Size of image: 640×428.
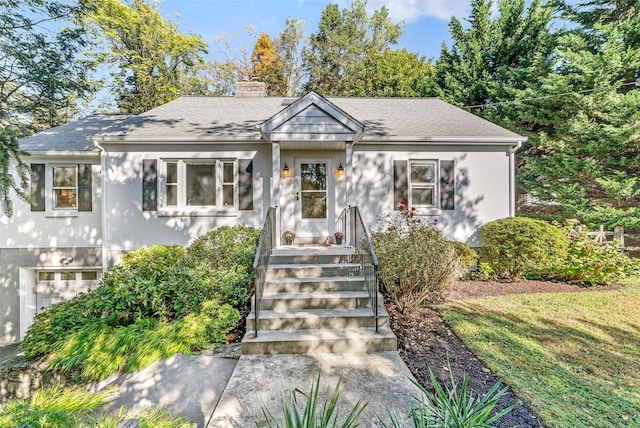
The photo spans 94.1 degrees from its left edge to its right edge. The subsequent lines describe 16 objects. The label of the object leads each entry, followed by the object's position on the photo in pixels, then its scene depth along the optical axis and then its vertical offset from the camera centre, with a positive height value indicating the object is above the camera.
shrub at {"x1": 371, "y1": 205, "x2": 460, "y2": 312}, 5.16 -1.01
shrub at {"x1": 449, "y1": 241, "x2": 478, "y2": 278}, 7.14 -1.10
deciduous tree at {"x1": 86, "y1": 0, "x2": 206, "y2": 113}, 18.73 +10.31
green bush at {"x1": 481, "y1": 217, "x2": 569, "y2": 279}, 7.04 -0.86
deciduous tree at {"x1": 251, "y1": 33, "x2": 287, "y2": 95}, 22.19 +11.03
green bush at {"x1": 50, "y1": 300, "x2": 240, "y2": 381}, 3.98 -1.84
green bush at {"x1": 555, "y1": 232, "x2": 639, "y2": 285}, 6.94 -1.22
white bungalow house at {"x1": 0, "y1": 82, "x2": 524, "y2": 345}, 7.82 +0.61
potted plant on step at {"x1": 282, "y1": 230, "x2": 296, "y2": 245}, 7.48 -0.64
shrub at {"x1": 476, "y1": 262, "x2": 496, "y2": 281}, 7.51 -1.56
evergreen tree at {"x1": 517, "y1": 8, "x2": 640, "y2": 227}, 9.86 +3.01
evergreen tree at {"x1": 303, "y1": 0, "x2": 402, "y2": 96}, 22.70 +12.57
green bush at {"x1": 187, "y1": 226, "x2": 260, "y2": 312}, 5.06 -0.96
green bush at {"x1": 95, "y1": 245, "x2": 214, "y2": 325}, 4.79 -1.34
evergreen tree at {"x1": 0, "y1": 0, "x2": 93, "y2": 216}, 8.71 +5.30
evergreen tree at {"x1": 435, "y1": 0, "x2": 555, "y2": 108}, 13.33 +7.77
